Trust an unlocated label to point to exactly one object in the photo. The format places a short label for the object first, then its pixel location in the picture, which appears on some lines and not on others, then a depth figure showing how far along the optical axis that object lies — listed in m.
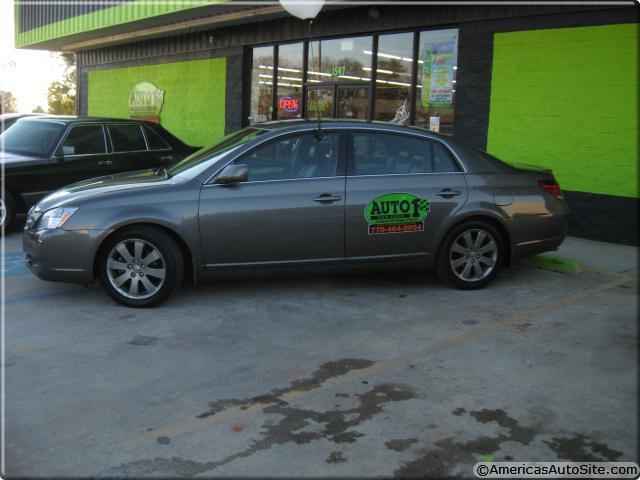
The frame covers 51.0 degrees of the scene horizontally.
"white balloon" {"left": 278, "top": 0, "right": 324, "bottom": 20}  9.55
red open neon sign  14.08
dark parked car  9.01
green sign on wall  15.92
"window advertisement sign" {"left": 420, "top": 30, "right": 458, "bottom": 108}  10.76
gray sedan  5.72
